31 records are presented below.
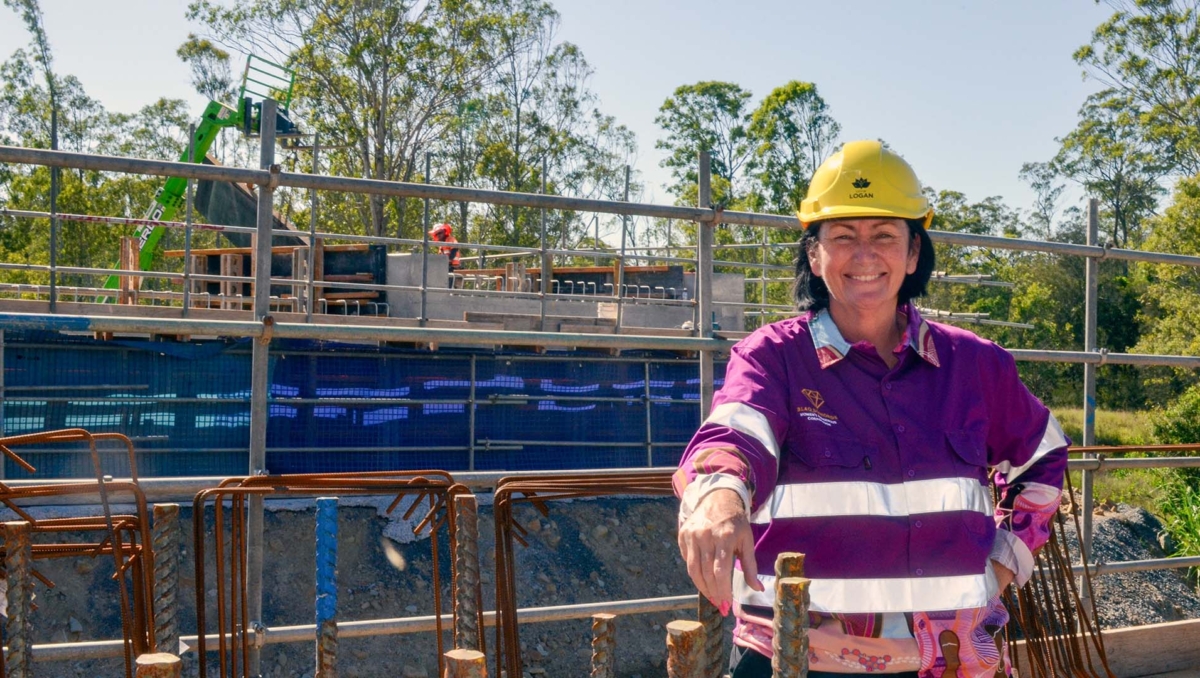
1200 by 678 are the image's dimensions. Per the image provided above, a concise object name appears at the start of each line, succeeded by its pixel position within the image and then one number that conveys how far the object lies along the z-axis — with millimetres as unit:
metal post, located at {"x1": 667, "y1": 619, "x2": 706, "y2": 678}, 1725
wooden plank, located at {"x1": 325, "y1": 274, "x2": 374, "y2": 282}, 14984
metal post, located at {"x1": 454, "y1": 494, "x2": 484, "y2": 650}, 2559
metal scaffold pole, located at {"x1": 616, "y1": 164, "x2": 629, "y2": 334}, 13930
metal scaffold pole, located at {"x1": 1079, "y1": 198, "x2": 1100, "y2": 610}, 5012
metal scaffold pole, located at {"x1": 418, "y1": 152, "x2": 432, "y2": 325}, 11109
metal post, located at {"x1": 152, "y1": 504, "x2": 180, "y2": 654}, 2307
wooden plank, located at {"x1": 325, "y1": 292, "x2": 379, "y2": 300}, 14578
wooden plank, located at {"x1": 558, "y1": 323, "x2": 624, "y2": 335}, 14516
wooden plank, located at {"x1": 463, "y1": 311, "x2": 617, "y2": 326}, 14342
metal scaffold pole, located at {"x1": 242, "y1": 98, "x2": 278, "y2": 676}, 3469
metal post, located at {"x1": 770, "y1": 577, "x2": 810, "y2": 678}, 1571
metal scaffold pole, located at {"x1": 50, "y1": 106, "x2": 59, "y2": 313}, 4219
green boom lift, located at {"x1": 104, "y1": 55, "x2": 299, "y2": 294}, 18000
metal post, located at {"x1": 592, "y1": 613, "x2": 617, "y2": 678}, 1866
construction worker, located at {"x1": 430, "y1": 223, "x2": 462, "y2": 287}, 18328
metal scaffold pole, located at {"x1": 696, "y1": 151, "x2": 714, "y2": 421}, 4176
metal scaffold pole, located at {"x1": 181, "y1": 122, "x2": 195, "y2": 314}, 10625
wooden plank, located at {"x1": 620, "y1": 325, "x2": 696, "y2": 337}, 14492
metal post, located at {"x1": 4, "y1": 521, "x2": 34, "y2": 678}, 2025
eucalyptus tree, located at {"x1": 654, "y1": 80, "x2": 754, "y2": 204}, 39250
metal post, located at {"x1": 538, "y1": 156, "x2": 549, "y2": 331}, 11720
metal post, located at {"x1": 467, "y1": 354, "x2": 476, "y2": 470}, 14023
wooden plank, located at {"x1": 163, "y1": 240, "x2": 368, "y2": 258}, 15023
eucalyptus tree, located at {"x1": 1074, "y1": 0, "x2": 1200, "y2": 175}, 35938
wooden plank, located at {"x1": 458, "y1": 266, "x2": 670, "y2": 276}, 18612
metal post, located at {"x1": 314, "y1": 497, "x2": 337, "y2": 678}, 2076
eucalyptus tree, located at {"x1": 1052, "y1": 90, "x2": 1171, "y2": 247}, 40156
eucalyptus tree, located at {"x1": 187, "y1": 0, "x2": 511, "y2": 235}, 30000
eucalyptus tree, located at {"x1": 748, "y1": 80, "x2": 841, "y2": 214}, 37156
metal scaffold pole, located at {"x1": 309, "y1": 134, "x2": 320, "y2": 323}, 10516
